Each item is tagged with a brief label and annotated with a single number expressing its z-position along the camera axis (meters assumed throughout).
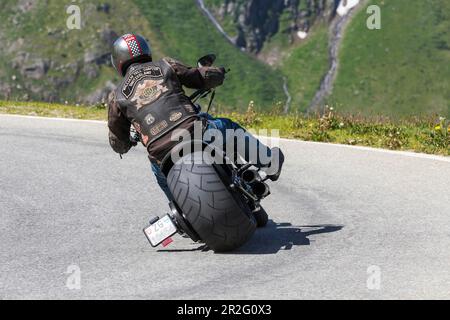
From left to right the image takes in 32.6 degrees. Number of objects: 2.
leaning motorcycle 5.98
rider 6.30
